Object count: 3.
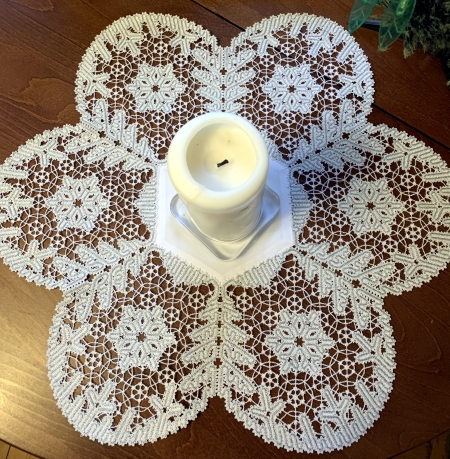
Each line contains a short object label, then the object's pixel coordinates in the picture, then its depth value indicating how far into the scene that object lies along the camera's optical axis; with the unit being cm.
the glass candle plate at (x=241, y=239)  60
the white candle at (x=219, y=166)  45
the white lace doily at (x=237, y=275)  56
